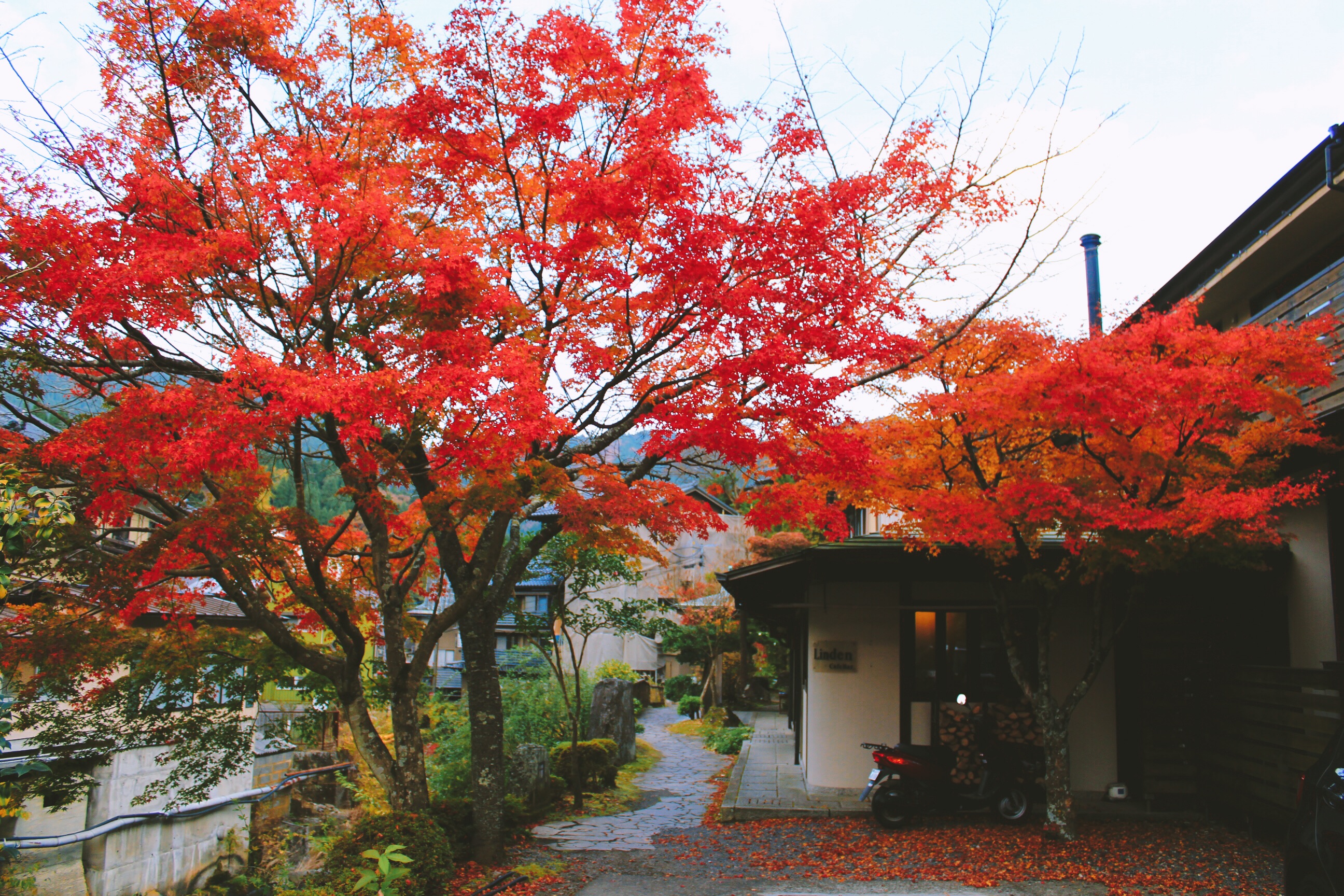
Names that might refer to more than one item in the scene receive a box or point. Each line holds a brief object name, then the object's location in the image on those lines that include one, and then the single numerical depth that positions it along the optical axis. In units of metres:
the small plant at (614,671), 20.25
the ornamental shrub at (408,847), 6.62
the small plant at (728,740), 17.78
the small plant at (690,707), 25.20
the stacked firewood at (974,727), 10.65
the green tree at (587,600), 12.31
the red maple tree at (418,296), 6.46
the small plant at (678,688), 28.70
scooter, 9.54
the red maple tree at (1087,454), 7.29
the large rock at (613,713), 15.34
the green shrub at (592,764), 12.80
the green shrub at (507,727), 10.88
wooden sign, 11.41
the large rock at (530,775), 10.95
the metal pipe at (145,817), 7.96
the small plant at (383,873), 5.71
